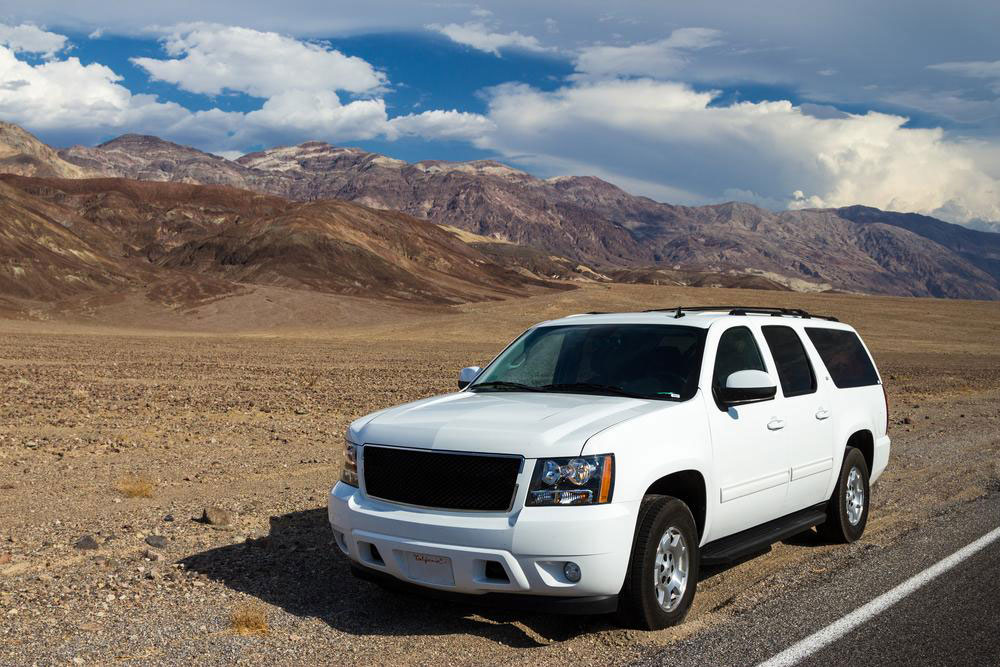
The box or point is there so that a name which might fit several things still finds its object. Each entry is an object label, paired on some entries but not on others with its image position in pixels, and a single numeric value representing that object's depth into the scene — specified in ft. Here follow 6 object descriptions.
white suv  16.88
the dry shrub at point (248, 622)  17.90
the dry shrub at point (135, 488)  31.30
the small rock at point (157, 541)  24.13
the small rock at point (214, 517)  26.61
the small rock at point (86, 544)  23.91
